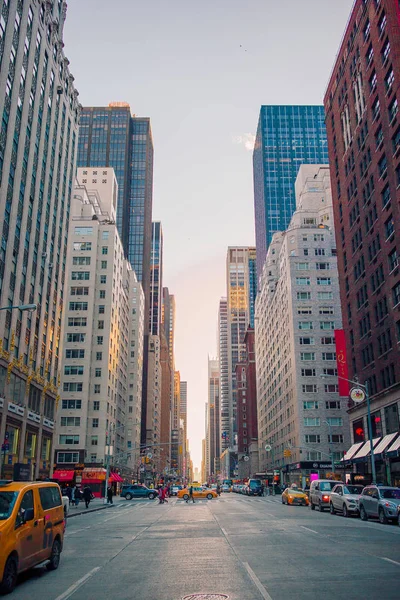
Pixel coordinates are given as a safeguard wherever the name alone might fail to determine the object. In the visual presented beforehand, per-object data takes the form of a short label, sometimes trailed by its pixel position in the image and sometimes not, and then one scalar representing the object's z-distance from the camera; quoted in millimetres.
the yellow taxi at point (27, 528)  10086
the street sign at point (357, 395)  48075
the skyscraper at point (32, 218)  49688
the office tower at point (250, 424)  167350
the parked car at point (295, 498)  47275
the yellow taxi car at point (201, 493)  67562
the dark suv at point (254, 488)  81750
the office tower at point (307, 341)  93125
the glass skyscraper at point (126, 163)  185750
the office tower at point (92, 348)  91250
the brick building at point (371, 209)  50750
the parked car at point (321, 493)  36875
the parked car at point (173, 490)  97106
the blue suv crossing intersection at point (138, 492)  72206
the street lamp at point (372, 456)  42512
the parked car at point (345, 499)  30703
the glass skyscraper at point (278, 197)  192750
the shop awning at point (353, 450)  58866
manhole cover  9492
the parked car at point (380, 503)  25375
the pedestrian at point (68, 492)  46900
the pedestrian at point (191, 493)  60831
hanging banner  65625
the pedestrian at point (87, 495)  46094
